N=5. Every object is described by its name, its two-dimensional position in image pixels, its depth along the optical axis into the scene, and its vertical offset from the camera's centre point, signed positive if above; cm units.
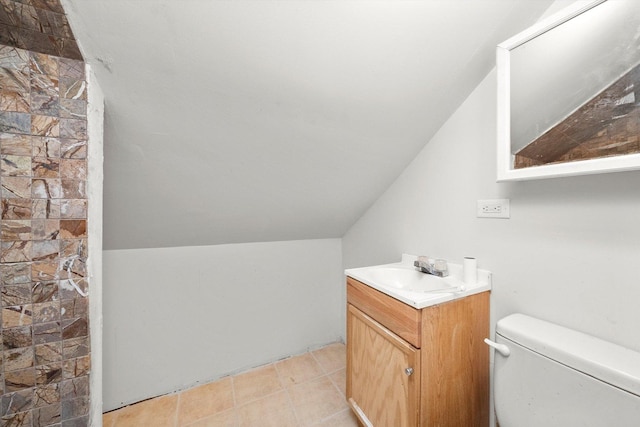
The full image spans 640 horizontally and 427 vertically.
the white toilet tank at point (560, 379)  63 -50
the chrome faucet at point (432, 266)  124 -28
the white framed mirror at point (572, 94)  71 +42
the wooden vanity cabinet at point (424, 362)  91 -63
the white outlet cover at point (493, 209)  104 +2
